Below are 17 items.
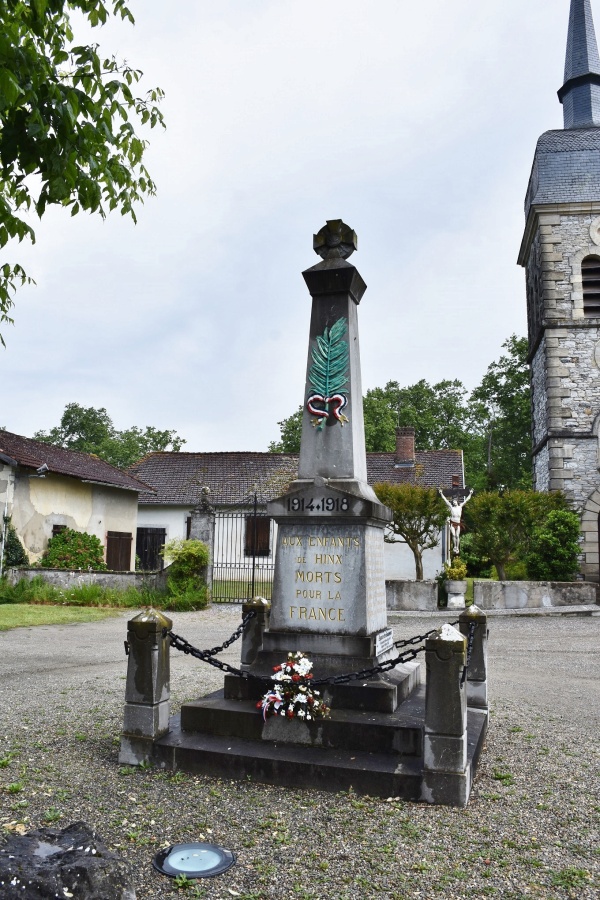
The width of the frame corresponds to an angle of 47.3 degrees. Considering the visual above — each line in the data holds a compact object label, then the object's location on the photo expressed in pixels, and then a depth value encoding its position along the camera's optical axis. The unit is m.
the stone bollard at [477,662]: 5.97
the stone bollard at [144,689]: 4.85
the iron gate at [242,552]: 22.92
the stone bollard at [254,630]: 6.67
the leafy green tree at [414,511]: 17.77
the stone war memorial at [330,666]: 4.33
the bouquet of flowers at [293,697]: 4.87
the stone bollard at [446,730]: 4.18
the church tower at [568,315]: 19.84
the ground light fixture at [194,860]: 3.25
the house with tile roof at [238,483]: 25.08
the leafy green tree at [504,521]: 17.42
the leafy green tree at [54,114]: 4.18
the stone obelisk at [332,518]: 5.46
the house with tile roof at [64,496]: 18.34
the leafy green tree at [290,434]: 42.16
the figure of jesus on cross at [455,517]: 17.94
